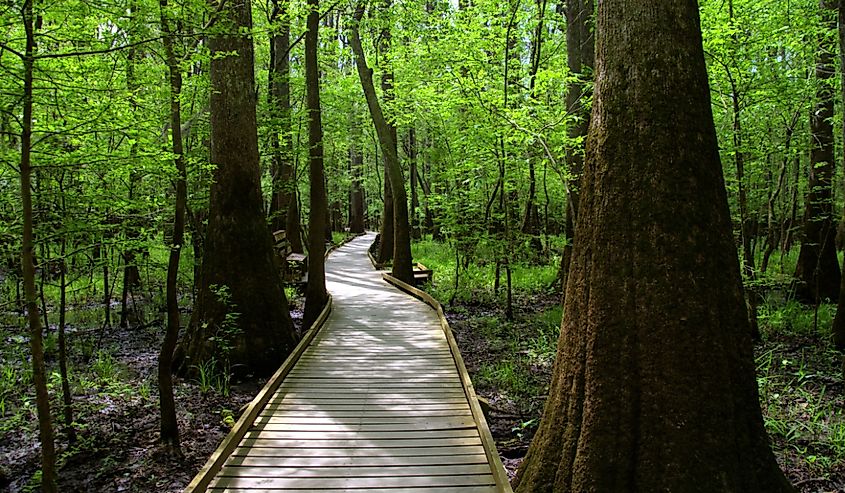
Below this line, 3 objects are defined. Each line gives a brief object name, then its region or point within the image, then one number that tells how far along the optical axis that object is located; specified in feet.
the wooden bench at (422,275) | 47.60
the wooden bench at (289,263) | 45.24
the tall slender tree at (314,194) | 31.19
